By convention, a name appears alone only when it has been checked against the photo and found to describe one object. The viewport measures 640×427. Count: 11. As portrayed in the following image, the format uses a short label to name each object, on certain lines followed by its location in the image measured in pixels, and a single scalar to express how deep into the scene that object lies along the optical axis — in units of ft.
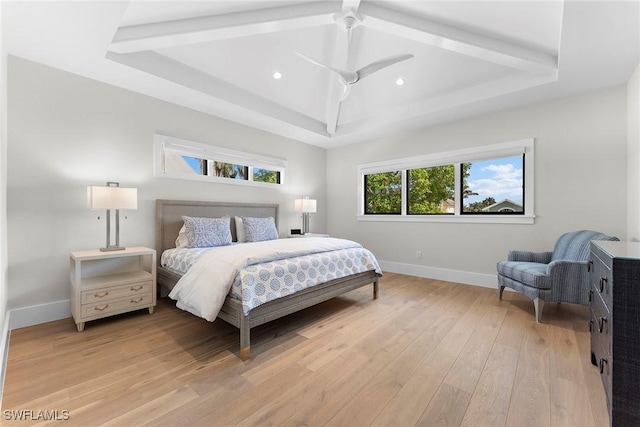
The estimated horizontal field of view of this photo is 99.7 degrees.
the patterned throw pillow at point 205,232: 11.15
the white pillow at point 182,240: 11.33
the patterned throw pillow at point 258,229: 13.07
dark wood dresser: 4.00
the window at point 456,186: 12.51
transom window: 11.89
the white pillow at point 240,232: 13.23
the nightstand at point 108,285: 8.27
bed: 7.11
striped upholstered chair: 8.73
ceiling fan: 8.06
